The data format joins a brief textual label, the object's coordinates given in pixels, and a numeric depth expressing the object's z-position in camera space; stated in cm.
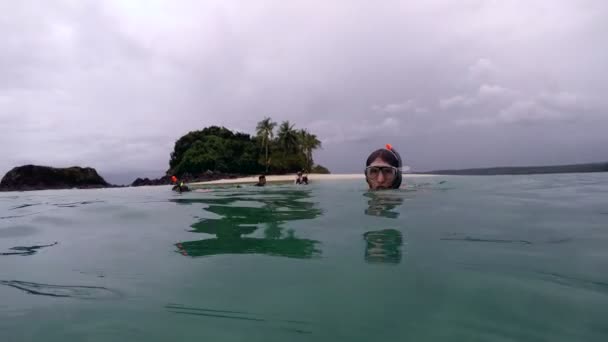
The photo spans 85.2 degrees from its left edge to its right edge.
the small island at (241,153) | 5234
